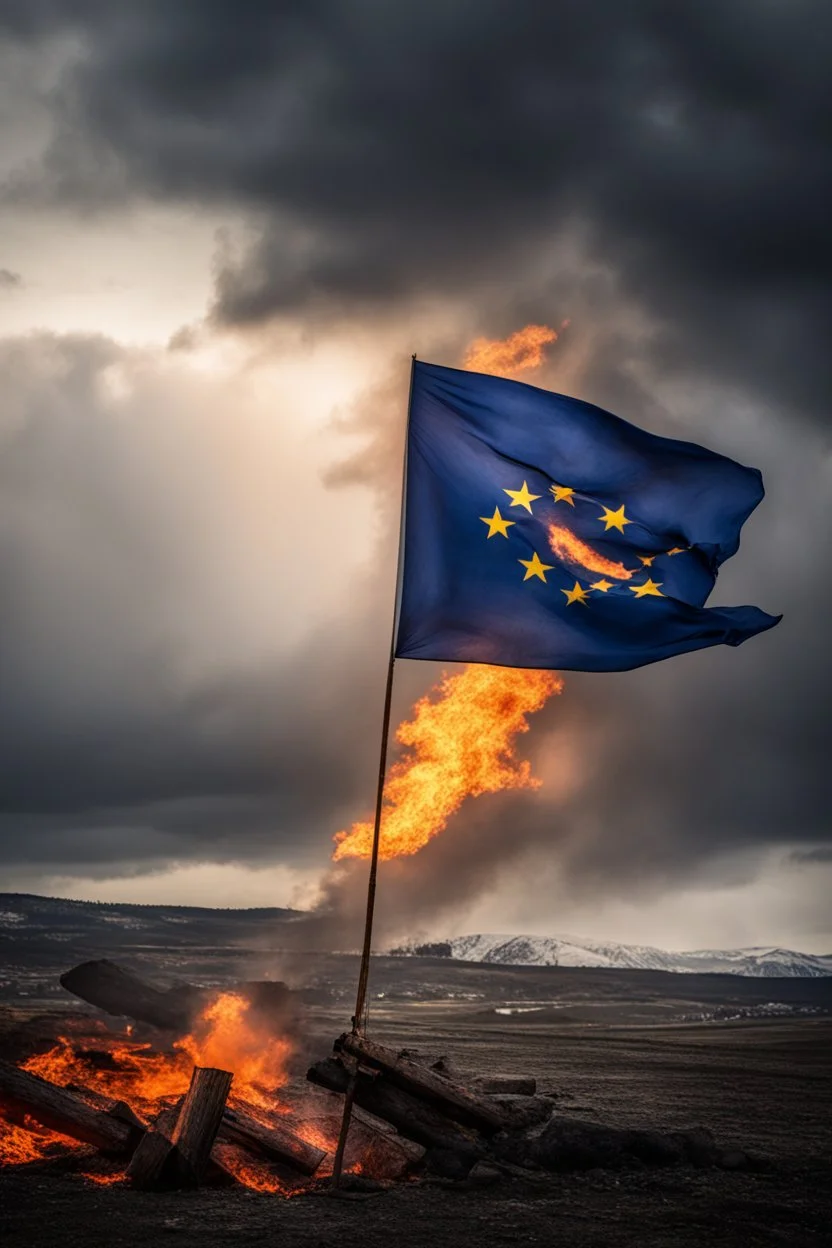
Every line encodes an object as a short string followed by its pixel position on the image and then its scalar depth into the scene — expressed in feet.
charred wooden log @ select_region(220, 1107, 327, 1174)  43.04
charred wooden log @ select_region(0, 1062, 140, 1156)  43.57
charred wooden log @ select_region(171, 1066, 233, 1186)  40.09
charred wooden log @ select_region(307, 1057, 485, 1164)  44.78
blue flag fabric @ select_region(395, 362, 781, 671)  42.93
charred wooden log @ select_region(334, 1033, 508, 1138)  43.83
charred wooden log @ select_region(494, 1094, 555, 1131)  49.49
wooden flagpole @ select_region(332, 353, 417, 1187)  37.93
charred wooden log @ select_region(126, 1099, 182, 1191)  39.09
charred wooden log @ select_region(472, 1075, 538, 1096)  61.16
